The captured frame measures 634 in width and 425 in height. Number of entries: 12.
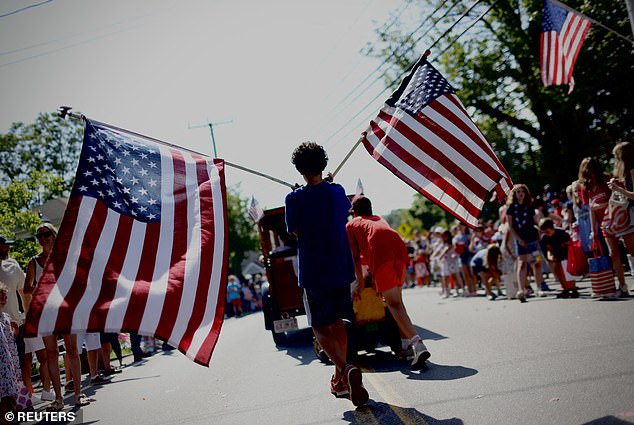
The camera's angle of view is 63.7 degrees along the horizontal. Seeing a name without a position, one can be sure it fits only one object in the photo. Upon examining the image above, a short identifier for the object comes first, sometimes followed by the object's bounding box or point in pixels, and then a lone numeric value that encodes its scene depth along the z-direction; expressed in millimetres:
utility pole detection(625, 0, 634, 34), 6500
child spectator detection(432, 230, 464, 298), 14070
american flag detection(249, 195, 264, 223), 10483
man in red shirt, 5418
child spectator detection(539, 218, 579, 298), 8930
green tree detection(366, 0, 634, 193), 21688
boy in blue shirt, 4484
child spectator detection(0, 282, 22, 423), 5418
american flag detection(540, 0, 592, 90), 8875
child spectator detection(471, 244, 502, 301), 11469
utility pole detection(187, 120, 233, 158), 37862
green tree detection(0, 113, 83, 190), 41625
